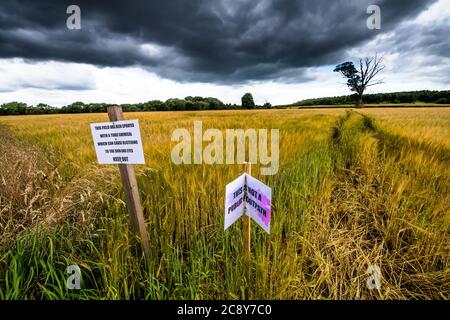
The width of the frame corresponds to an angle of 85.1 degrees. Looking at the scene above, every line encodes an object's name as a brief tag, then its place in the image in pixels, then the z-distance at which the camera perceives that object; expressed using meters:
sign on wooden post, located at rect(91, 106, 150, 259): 1.41
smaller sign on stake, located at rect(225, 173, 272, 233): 1.18
